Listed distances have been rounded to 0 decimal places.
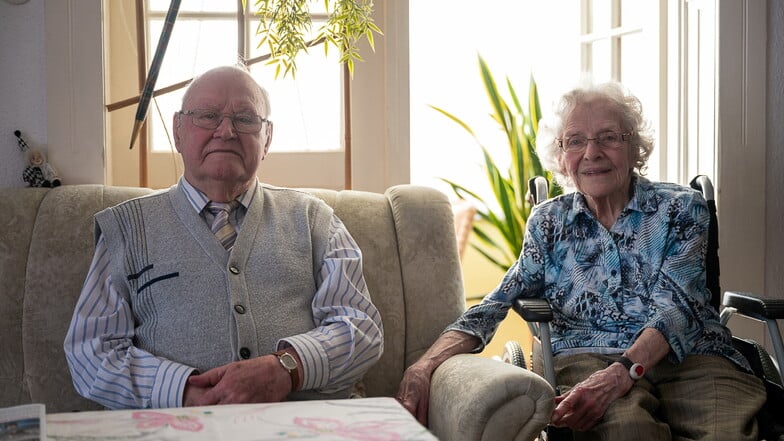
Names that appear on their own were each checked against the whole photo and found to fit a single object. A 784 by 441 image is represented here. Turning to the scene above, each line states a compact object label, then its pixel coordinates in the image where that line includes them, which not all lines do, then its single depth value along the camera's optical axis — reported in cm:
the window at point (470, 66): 443
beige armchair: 182
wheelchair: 194
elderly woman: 188
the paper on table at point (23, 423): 112
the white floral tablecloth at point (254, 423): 118
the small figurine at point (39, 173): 236
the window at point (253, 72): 271
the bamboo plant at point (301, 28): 251
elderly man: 179
